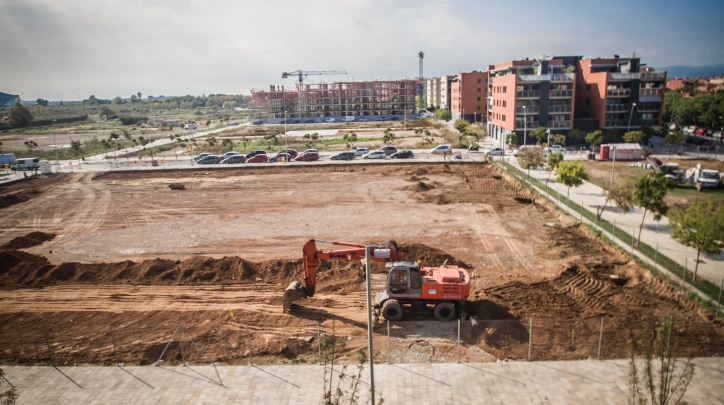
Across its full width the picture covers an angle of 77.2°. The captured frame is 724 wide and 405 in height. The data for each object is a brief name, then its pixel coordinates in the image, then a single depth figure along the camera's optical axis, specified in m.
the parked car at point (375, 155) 56.09
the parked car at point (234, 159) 56.25
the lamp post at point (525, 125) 55.03
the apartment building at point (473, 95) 93.62
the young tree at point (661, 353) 8.18
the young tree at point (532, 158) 41.25
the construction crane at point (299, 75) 190.88
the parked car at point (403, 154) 55.09
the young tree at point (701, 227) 17.14
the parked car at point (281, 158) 56.67
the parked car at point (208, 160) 56.47
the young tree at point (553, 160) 37.38
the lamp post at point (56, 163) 55.09
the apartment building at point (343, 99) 120.12
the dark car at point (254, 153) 57.05
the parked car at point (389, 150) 57.26
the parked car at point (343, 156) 55.53
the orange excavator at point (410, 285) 16.41
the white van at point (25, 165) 55.75
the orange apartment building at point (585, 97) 56.00
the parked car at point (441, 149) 57.62
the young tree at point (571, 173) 31.98
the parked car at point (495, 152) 54.19
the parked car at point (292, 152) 59.69
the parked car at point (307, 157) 56.53
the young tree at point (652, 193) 23.41
